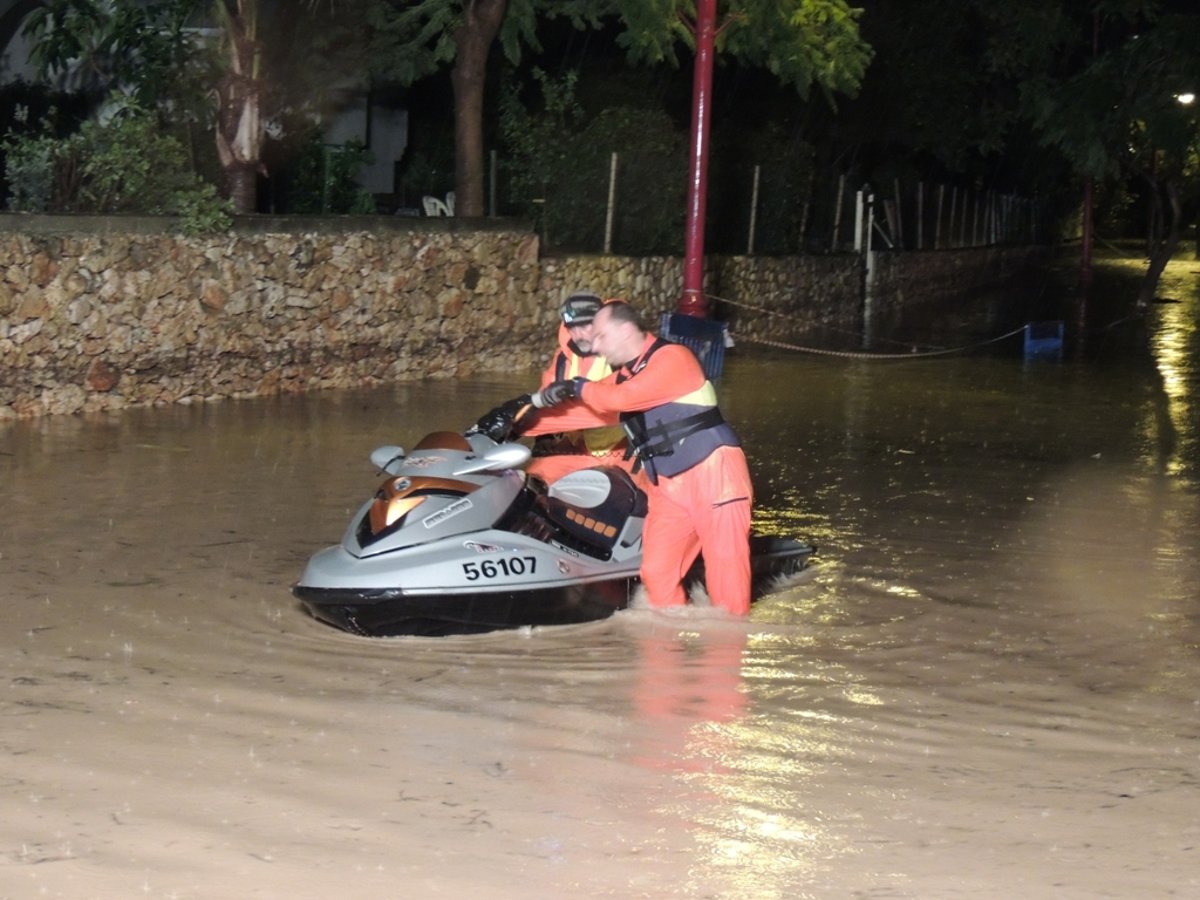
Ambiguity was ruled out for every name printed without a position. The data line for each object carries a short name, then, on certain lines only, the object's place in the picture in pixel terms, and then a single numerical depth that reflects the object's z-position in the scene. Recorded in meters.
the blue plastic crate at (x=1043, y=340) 22.53
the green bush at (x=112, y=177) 14.53
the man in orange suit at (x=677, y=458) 7.43
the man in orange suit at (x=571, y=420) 7.86
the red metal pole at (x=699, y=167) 14.83
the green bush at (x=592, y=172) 20.64
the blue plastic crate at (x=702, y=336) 13.06
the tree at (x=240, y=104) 16.38
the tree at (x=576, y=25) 18.08
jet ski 6.79
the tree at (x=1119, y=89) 28.53
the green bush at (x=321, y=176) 19.64
